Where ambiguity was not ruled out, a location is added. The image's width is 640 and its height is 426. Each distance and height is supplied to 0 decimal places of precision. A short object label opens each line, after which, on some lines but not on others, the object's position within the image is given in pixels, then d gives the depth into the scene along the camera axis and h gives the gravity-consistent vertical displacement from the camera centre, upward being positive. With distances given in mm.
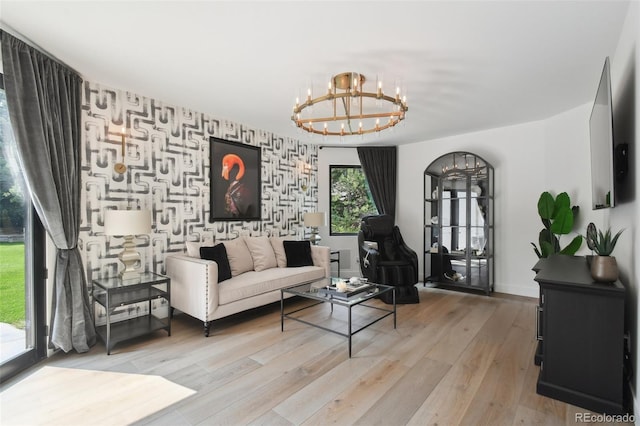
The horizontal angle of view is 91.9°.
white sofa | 2959 -728
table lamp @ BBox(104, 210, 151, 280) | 2723 -140
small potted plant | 1806 -298
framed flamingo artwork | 3936 +415
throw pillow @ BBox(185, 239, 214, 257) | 3455 -397
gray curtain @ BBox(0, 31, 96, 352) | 2218 +432
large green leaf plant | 3482 -114
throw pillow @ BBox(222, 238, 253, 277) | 3656 -532
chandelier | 2344 +1170
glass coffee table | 2684 -765
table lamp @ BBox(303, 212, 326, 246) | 4773 -104
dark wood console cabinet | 1767 -781
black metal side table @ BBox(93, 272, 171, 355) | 2625 -772
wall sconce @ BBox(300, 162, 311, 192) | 5188 +624
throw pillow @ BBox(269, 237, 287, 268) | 4137 -526
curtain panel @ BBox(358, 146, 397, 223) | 5445 +691
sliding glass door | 2217 -432
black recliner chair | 3980 -640
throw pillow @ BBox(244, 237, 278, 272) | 3900 -527
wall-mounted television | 1920 +457
